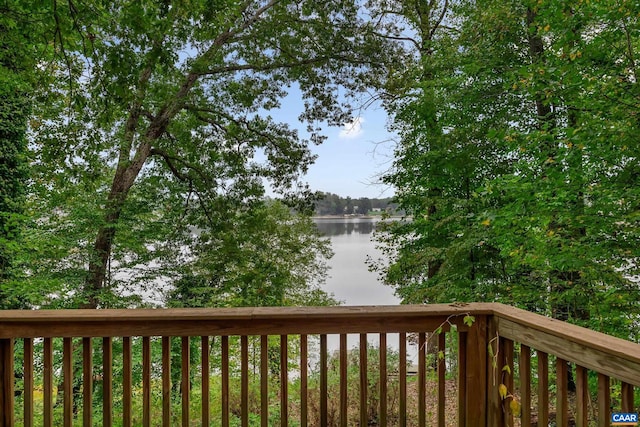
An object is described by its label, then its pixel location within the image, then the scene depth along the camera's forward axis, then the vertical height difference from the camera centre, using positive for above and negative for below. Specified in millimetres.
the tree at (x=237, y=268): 7426 -1115
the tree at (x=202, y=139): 6426 +1511
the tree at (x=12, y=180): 5504 +631
